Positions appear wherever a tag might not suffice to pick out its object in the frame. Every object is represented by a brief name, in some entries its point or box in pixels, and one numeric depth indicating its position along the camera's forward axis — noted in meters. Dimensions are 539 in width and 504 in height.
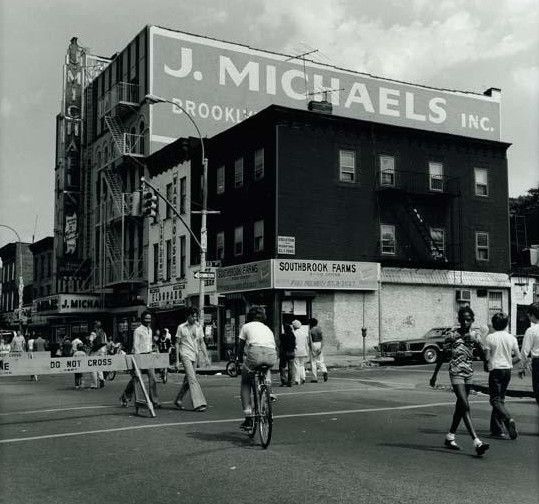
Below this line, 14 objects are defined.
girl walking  9.32
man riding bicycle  10.02
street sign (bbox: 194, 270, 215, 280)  28.09
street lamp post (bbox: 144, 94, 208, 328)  28.90
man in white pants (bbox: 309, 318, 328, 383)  21.22
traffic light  26.31
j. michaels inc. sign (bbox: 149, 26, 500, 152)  43.50
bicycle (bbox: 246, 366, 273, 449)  9.38
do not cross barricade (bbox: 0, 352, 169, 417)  12.17
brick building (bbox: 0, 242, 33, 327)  74.69
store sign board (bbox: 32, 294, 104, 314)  47.91
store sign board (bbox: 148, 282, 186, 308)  39.80
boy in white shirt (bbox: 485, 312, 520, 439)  10.35
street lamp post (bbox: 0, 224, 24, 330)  48.75
